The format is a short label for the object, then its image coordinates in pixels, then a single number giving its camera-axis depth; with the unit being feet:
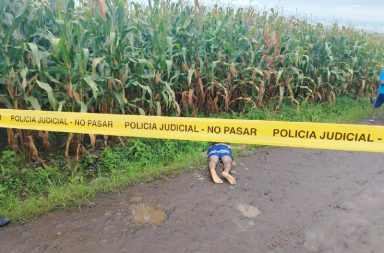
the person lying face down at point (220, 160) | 13.10
